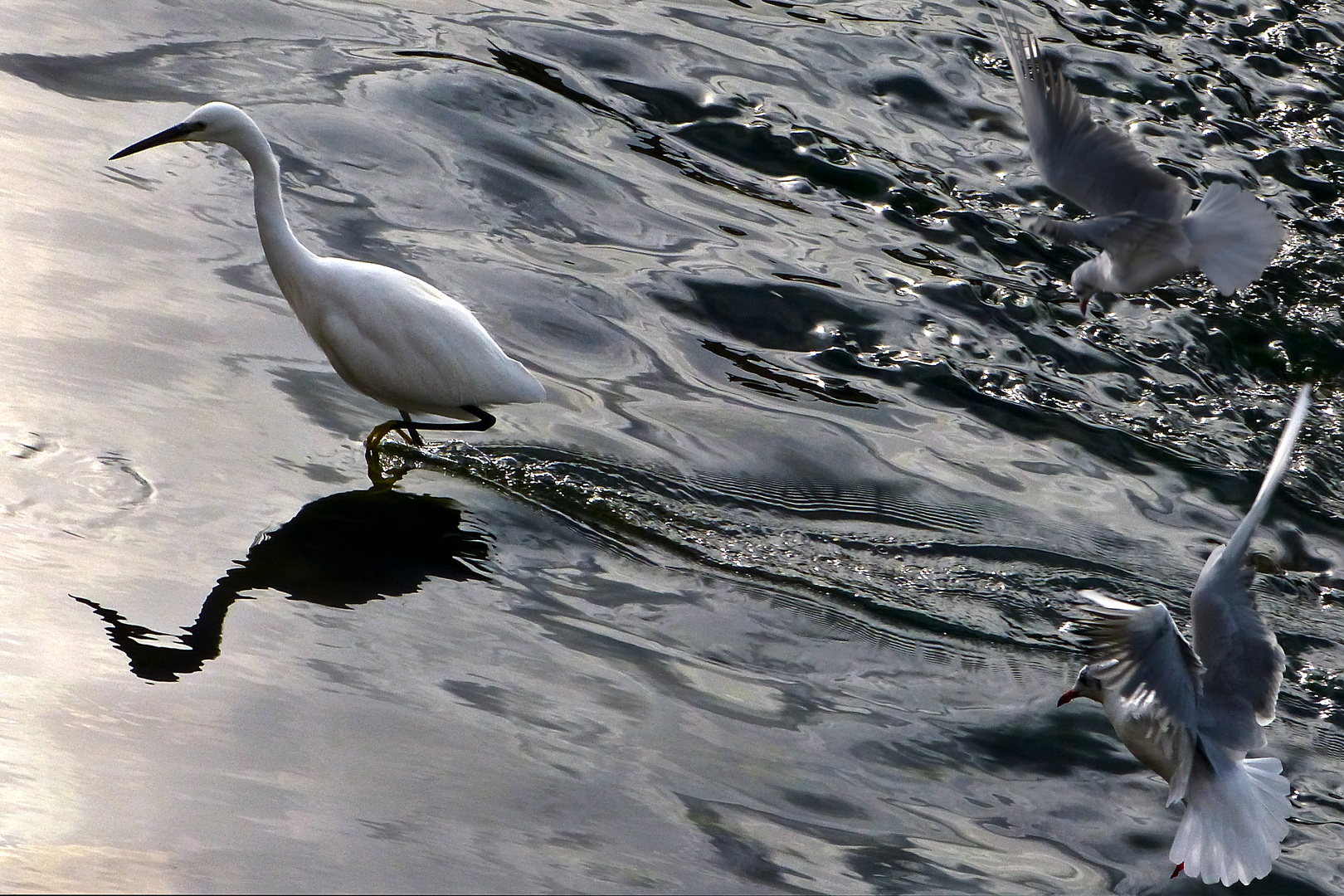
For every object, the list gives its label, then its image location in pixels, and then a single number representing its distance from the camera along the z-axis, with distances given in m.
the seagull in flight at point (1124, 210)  8.23
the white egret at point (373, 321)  11.10
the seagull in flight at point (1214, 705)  7.71
